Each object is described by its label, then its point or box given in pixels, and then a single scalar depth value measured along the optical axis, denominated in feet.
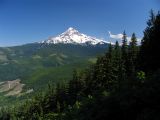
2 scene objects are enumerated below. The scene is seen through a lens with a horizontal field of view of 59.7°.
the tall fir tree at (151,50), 78.90
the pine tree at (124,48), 109.15
